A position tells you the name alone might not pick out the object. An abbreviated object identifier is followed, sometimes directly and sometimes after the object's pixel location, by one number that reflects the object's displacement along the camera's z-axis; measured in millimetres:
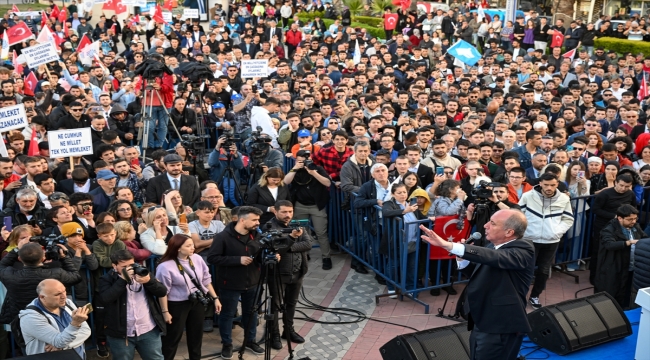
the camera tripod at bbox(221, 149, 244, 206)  10366
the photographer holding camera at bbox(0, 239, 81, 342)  6520
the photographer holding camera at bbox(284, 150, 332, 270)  9773
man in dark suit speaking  5621
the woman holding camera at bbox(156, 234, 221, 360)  6930
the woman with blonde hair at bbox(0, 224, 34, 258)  6973
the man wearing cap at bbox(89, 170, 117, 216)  8836
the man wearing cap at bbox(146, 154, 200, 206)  9273
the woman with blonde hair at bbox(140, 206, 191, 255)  7512
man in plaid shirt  10445
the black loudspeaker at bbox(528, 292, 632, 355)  7121
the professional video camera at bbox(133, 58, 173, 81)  11953
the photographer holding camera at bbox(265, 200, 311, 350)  7355
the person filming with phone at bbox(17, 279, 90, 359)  6004
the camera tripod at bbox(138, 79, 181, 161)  12133
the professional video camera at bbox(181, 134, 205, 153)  9945
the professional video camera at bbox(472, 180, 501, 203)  7953
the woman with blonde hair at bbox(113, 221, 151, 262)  7359
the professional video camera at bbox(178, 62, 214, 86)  12109
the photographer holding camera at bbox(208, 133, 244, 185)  9938
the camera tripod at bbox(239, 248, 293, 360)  6949
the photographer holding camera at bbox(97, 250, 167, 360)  6527
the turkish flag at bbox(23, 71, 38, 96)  15633
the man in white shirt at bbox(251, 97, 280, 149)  12250
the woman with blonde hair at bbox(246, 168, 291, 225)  9312
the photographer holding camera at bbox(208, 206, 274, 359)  7438
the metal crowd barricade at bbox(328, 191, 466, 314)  8875
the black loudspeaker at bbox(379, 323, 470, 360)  6586
